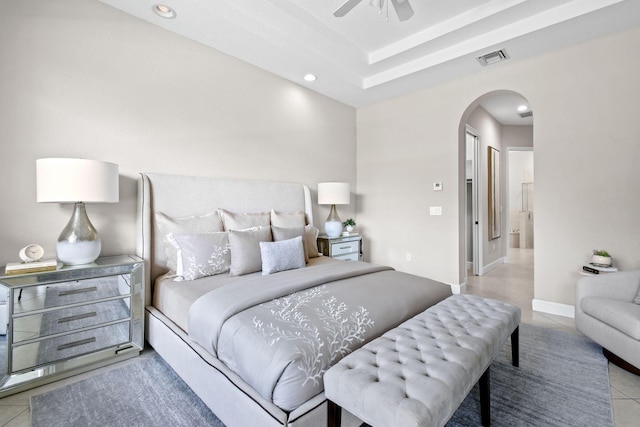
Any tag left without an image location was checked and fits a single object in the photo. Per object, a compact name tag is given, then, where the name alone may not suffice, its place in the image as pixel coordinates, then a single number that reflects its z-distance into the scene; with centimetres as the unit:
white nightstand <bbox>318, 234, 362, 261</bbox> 377
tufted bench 99
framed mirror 549
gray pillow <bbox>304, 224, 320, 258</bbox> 305
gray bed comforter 119
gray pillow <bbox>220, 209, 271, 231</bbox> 278
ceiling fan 213
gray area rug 155
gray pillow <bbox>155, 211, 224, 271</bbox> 245
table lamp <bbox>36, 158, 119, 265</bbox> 188
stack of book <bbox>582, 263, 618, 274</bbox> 264
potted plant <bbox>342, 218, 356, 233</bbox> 428
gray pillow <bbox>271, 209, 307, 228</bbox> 320
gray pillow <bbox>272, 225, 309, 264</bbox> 273
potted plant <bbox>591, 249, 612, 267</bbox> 270
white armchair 188
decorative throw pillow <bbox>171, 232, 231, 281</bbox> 224
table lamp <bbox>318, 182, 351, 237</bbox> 395
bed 122
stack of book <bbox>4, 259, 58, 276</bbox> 174
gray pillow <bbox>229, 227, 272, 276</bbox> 233
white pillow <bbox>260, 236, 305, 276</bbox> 236
